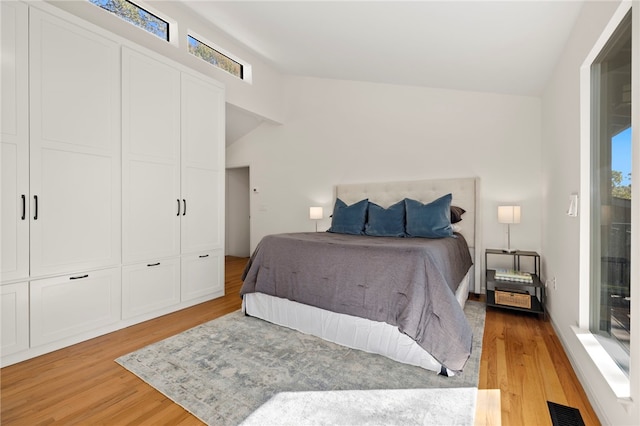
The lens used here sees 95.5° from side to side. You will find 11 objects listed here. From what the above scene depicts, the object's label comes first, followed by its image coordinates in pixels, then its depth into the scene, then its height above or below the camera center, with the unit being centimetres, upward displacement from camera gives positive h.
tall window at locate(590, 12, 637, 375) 142 +10
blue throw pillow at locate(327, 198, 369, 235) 362 -9
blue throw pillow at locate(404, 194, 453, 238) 316 -8
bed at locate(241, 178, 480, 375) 188 -62
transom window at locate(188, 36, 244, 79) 360 +206
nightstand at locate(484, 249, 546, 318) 282 -81
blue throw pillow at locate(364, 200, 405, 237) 337 -12
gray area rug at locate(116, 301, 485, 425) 165 -105
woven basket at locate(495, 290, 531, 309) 283 -86
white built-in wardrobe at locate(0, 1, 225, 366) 206 +24
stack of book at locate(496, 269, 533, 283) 295 -66
